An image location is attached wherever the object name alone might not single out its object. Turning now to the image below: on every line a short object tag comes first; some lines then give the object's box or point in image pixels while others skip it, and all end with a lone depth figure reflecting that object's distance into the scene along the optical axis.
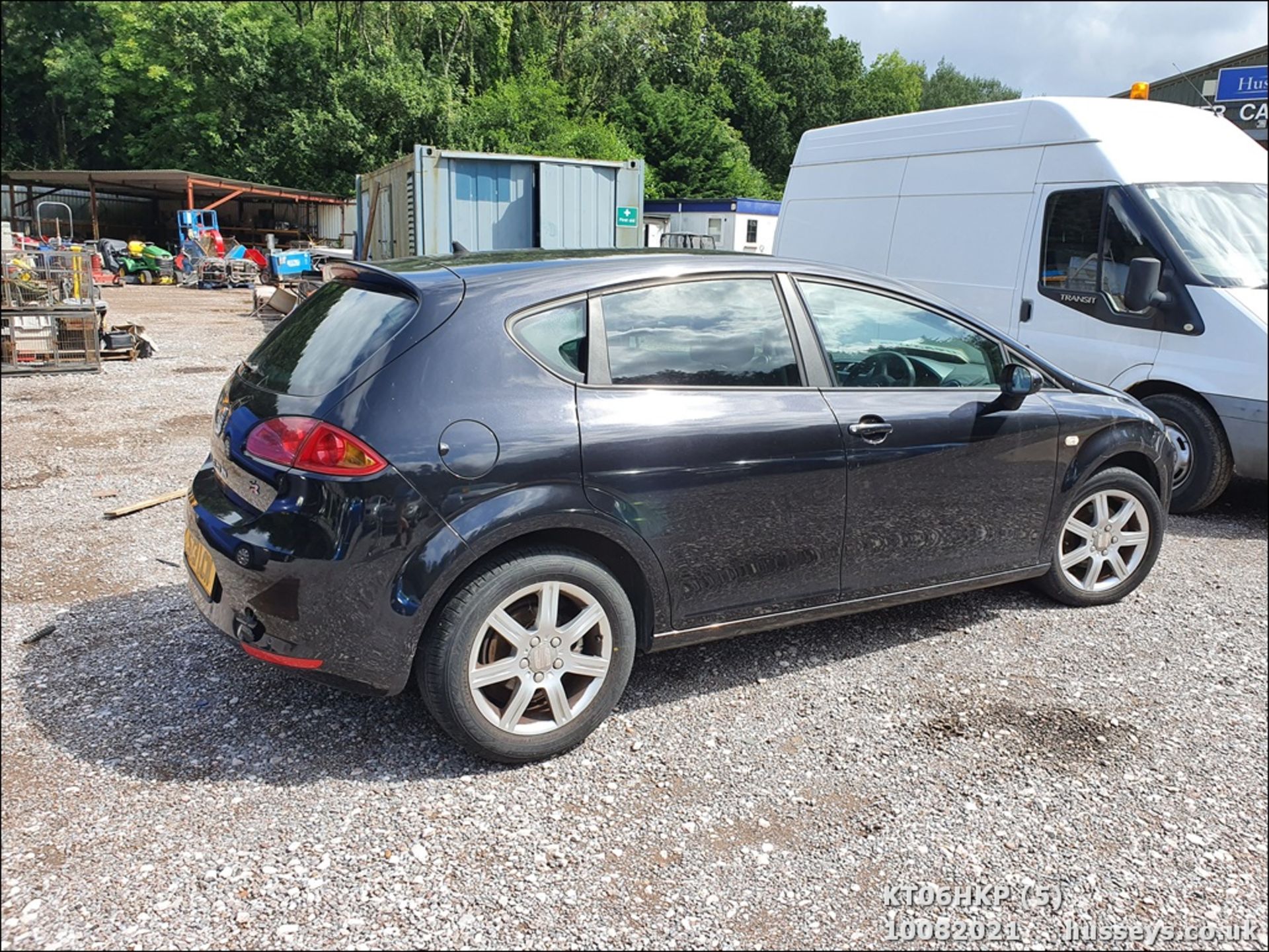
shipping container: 11.40
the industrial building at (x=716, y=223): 34.22
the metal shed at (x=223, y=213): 24.61
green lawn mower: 20.83
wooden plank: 4.60
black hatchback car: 2.60
